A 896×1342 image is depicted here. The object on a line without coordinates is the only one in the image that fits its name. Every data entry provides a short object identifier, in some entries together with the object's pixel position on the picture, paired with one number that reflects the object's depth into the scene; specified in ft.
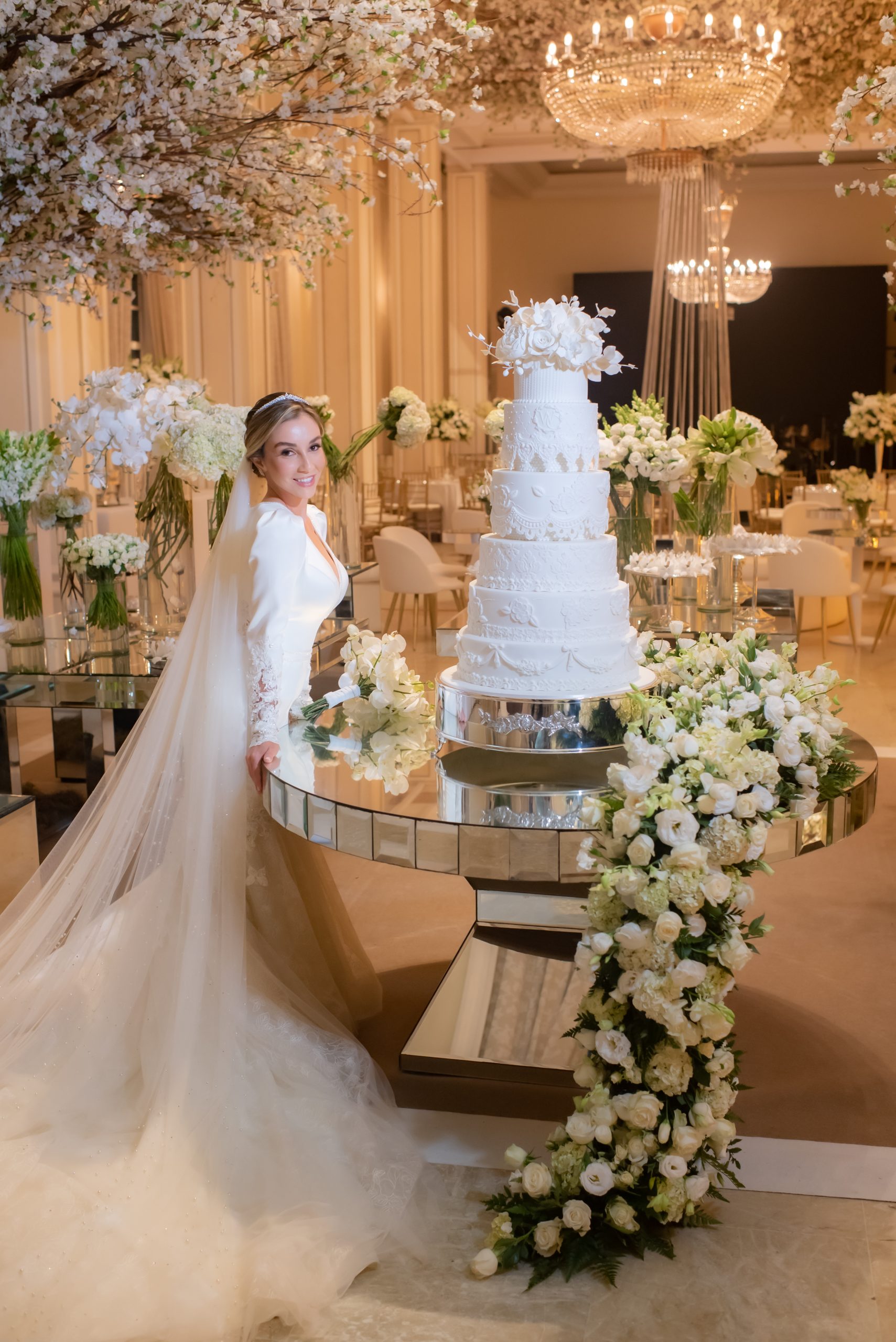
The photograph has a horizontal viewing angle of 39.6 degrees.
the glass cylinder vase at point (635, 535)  17.75
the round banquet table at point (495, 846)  8.61
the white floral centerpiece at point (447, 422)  49.08
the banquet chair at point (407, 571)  32.81
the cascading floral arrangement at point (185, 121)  11.74
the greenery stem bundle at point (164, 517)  16.22
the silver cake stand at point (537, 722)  10.19
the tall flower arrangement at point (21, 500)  15.65
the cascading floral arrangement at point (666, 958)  8.30
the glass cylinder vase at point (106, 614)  16.15
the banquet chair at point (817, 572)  31.71
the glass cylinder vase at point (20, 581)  15.98
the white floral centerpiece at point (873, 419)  35.78
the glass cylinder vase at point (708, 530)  17.56
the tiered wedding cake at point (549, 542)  10.28
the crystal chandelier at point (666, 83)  21.86
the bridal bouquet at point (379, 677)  10.92
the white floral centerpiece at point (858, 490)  34.53
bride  8.24
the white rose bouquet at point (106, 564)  15.89
